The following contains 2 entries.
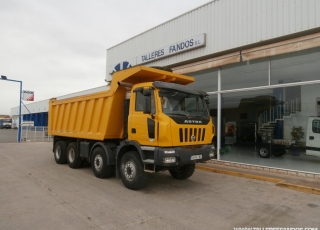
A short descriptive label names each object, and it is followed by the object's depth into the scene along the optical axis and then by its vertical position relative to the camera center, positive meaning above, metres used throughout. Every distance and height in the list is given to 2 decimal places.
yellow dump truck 5.41 -0.03
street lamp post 20.35 -0.80
